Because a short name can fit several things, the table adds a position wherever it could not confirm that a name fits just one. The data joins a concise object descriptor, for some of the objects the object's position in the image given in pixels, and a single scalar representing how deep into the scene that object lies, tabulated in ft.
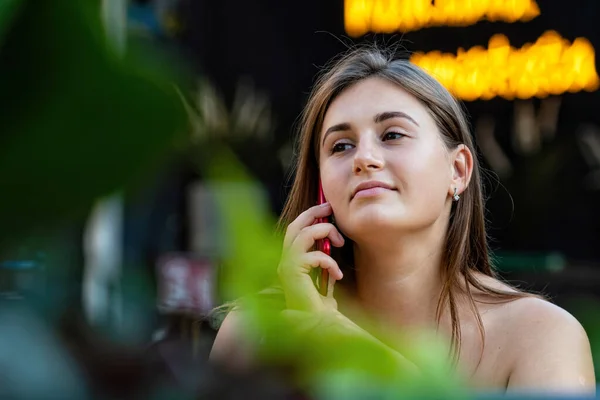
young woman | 7.93
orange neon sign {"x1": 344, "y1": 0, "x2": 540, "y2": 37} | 23.49
